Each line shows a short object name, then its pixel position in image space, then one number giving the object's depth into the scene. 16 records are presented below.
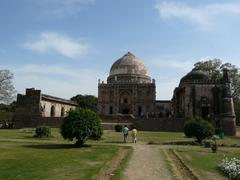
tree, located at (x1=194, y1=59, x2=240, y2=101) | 47.00
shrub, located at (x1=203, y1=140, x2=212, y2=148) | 20.43
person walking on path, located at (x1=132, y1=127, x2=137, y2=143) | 22.62
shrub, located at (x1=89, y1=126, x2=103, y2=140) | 19.66
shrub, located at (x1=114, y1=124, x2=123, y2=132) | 34.84
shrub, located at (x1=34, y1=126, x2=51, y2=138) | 25.62
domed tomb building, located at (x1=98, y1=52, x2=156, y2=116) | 57.53
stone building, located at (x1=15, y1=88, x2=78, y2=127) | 43.25
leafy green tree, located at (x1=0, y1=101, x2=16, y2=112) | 67.94
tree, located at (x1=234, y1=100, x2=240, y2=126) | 46.15
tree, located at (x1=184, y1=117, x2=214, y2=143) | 23.08
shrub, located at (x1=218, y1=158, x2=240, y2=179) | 9.74
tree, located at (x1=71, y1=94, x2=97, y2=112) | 74.50
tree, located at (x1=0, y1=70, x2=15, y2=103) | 44.41
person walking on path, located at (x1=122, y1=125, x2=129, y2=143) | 23.03
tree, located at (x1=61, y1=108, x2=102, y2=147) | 19.09
